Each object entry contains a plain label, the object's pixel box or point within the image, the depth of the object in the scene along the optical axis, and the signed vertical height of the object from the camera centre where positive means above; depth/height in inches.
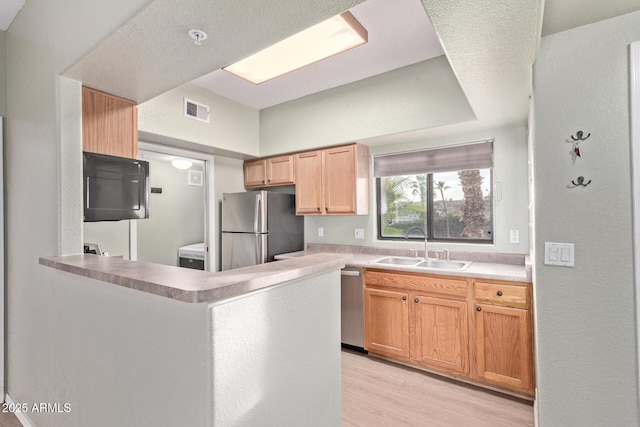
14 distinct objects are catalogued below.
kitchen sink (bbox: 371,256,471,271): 114.6 -18.5
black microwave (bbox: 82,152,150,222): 76.3 +8.0
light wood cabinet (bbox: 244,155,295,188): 147.8 +22.3
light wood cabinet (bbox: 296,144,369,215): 129.0 +14.9
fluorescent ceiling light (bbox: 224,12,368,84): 83.4 +50.8
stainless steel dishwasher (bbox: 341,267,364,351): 119.0 -35.9
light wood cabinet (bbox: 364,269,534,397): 89.0 -35.9
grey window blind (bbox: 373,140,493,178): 114.6 +21.8
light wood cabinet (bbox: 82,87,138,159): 79.7 +25.5
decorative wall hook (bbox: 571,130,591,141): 60.9 +14.9
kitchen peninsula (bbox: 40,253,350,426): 38.0 -18.6
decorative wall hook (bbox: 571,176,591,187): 60.7 +5.9
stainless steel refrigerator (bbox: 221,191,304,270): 135.9 -4.9
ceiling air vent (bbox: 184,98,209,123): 123.5 +43.7
